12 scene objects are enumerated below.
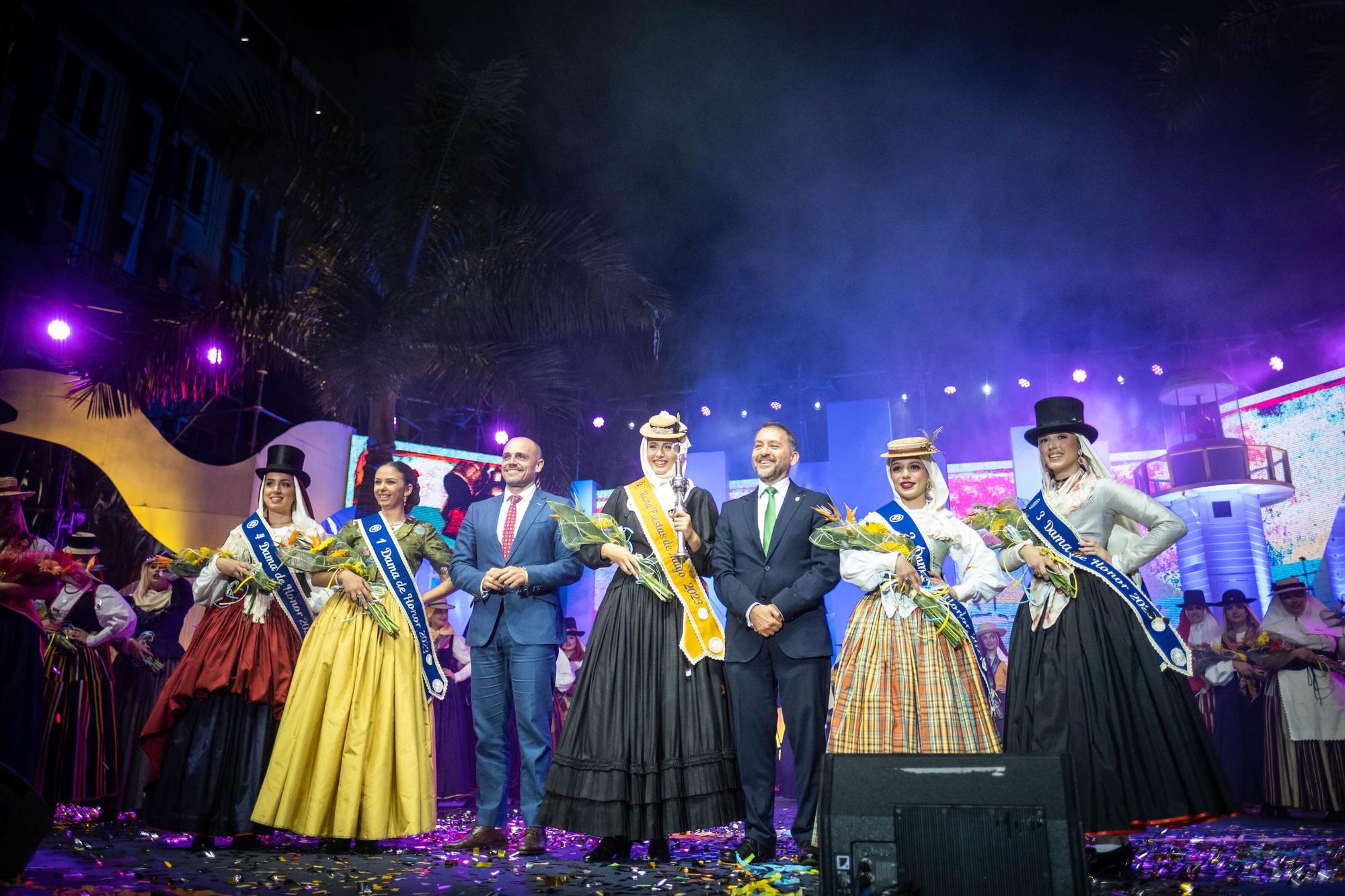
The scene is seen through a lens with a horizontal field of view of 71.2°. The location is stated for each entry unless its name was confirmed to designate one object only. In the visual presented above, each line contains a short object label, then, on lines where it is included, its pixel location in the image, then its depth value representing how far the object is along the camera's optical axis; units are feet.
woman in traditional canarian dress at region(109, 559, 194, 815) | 22.75
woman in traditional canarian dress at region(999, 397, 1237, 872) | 12.02
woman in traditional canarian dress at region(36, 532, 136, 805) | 19.75
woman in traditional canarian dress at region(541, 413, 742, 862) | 13.21
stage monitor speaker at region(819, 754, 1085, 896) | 7.55
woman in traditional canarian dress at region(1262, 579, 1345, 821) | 24.22
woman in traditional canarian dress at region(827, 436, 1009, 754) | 12.62
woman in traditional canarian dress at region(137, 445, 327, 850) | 14.58
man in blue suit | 14.98
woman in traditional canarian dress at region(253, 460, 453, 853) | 14.06
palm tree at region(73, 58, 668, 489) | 29.60
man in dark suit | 13.21
